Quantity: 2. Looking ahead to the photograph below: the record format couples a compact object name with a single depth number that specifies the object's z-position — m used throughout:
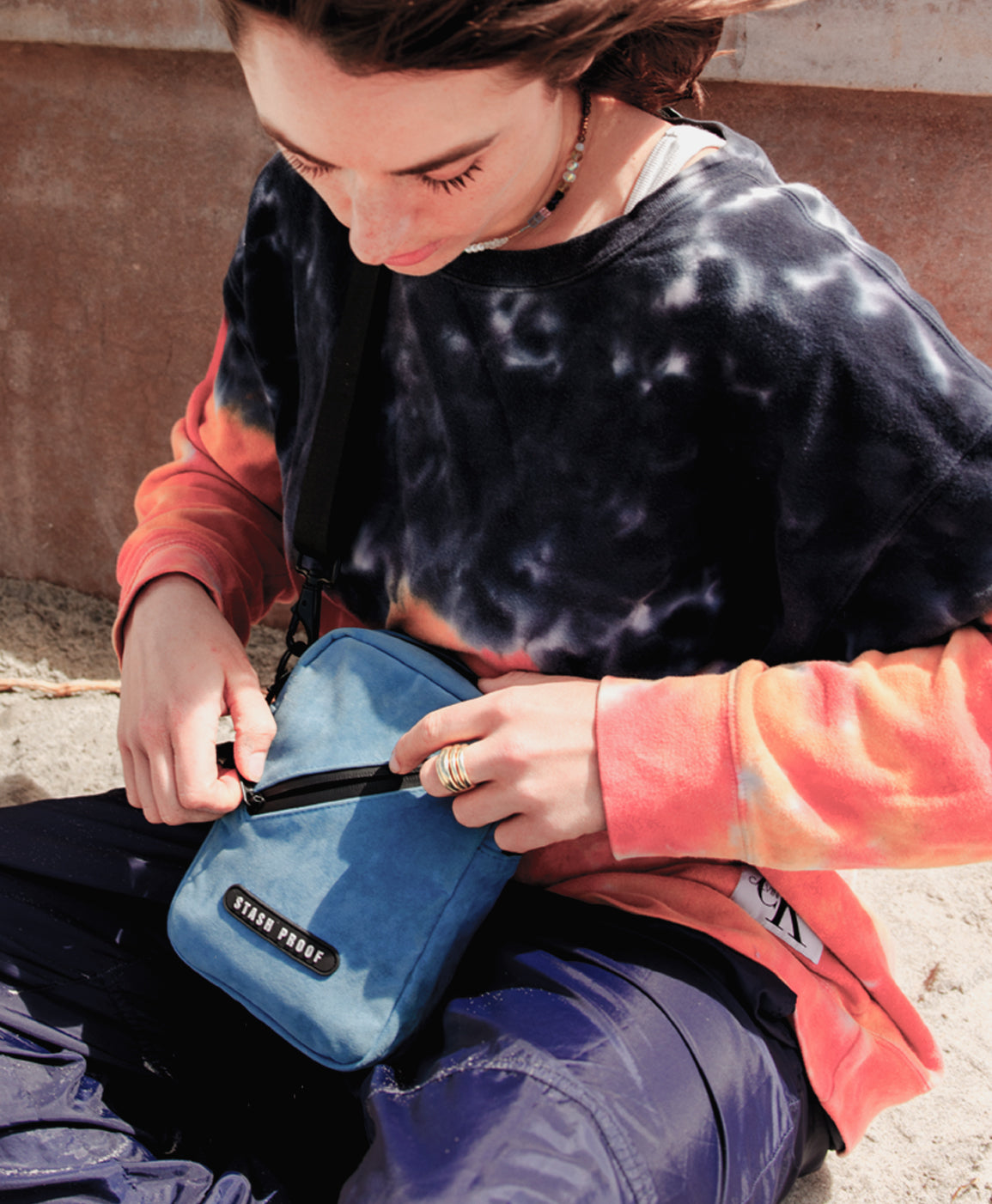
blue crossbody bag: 0.93
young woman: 0.81
